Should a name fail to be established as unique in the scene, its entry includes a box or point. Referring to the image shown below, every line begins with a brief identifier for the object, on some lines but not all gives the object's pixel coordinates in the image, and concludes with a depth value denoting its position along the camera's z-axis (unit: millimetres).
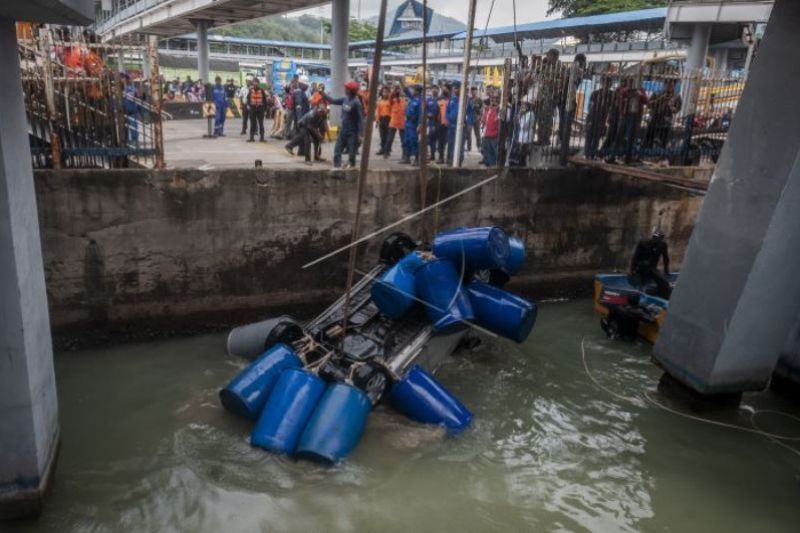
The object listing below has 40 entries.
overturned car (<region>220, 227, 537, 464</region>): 5871
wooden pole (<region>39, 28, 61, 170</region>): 7582
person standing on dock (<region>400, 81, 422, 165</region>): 12617
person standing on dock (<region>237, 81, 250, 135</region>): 17734
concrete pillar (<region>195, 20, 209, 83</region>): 25922
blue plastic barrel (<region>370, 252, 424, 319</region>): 7129
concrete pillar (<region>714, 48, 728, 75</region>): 22250
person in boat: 9508
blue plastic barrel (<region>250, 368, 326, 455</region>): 5793
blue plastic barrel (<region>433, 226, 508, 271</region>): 7418
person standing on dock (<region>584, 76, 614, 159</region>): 11469
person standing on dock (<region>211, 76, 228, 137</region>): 16750
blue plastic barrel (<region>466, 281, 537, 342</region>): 7480
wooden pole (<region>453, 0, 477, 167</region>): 8952
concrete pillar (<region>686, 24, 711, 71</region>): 17858
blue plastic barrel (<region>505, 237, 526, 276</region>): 8125
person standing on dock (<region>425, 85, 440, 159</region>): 12781
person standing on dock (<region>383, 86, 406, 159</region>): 13695
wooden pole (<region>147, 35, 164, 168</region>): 8016
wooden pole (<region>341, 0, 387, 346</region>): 4602
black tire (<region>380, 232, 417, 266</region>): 8547
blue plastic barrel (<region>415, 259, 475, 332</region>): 7160
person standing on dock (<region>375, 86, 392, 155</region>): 13992
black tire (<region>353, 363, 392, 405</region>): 6500
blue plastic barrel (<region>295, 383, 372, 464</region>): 5641
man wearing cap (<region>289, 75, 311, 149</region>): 14180
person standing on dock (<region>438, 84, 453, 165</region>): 12734
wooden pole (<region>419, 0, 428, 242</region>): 5762
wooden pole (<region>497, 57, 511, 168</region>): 10609
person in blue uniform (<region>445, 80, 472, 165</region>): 12805
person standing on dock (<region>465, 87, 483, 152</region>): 16250
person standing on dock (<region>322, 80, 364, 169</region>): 10789
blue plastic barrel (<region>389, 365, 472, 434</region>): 6426
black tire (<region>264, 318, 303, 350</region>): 7312
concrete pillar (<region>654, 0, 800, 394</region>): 6133
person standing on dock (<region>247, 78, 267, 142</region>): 15320
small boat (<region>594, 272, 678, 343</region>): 8914
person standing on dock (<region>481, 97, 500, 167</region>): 12023
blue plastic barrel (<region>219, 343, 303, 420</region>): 6191
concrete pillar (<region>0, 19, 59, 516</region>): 4250
